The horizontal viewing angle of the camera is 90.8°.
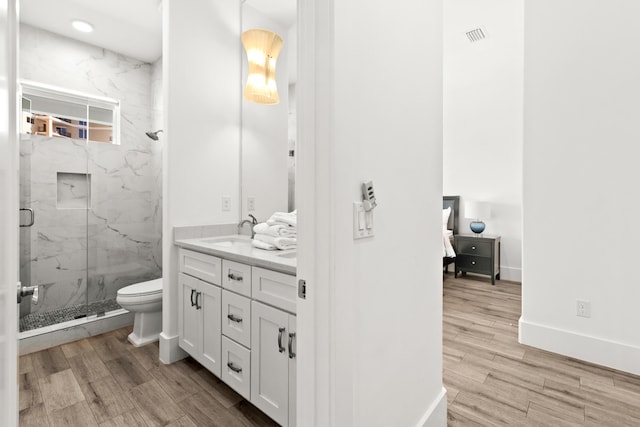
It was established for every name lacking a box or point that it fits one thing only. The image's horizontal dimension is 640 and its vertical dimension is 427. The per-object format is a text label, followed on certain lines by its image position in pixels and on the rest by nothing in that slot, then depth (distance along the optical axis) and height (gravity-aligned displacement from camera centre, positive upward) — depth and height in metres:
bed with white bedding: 4.61 -0.01
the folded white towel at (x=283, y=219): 1.92 -0.04
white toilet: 2.44 -0.76
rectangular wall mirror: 2.50 +0.66
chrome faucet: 2.64 -0.08
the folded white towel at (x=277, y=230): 1.88 -0.11
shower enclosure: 2.78 +0.05
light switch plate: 1.01 -0.03
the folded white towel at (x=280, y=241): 1.82 -0.17
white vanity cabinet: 1.44 -0.62
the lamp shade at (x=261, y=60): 2.48 +1.20
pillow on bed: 4.61 -0.03
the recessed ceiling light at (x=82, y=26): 2.88 +1.72
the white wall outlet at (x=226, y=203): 2.59 +0.07
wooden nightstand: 4.10 -0.56
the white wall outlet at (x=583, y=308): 2.17 -0.66
